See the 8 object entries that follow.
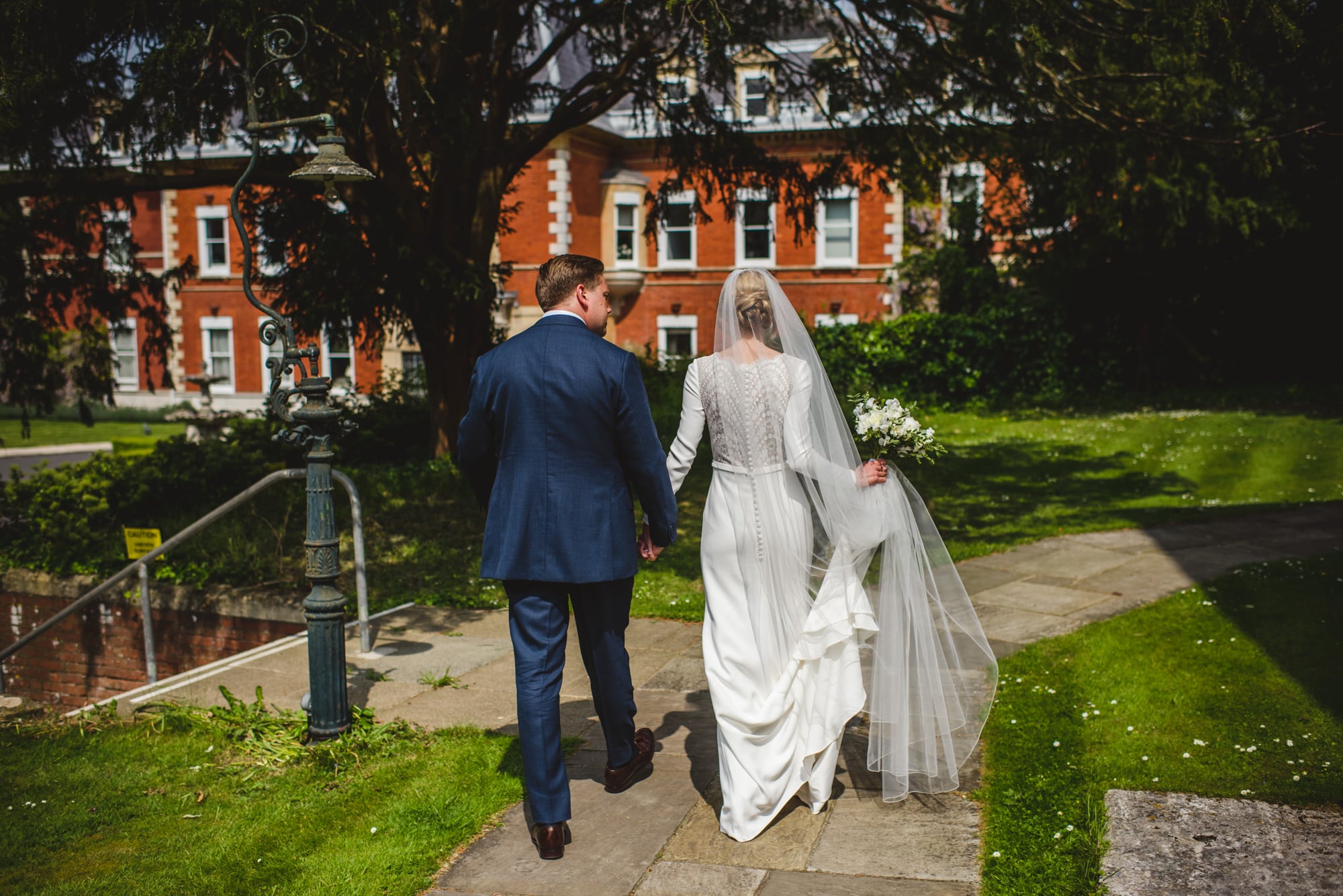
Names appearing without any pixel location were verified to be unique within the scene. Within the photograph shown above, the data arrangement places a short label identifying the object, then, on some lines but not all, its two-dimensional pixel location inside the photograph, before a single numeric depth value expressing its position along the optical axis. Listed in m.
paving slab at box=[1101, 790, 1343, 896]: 3.21
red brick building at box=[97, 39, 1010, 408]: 27.25
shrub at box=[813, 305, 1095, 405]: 22.05
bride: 3.83
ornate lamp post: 4.68
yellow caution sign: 7.35
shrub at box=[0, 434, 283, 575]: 9.15
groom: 3.66
